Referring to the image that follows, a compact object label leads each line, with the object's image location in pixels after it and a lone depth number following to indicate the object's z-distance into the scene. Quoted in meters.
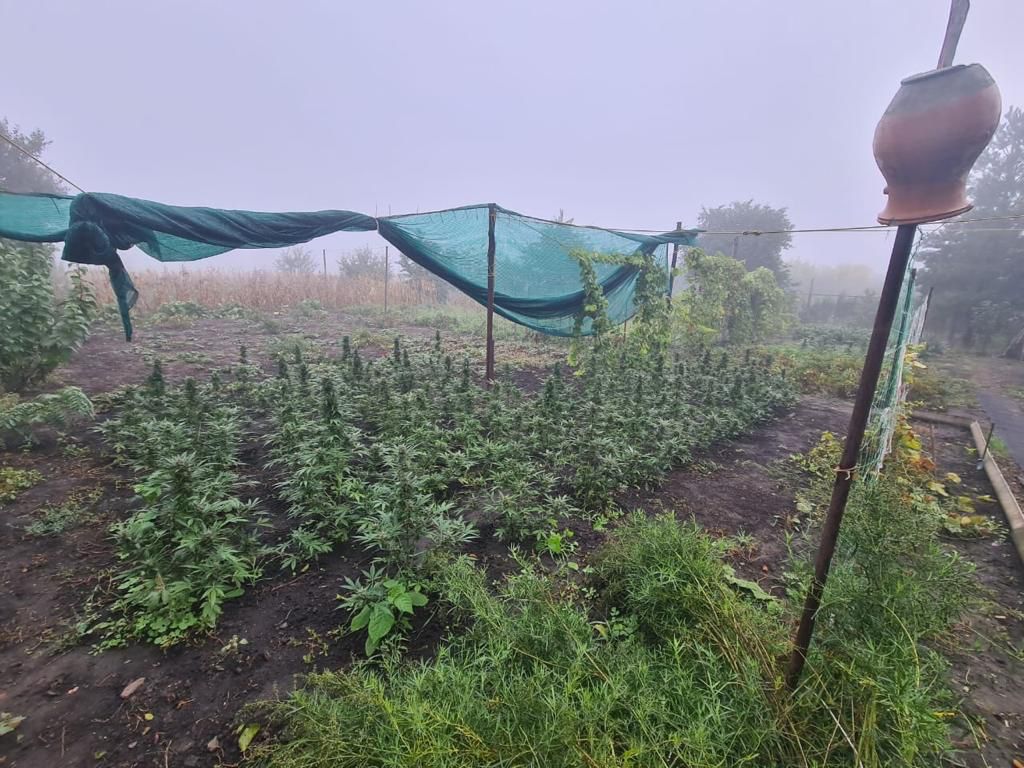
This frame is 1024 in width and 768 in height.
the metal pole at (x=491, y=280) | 5.12
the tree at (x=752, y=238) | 20.03
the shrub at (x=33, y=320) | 4.21
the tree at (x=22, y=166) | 15.89
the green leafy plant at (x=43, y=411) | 3.46
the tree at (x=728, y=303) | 8.46
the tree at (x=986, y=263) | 12.21
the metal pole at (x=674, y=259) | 7.10
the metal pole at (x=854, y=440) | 1.18
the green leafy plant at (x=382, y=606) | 1.91
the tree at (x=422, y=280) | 15.73
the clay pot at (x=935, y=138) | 0.98
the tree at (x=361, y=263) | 19.09
